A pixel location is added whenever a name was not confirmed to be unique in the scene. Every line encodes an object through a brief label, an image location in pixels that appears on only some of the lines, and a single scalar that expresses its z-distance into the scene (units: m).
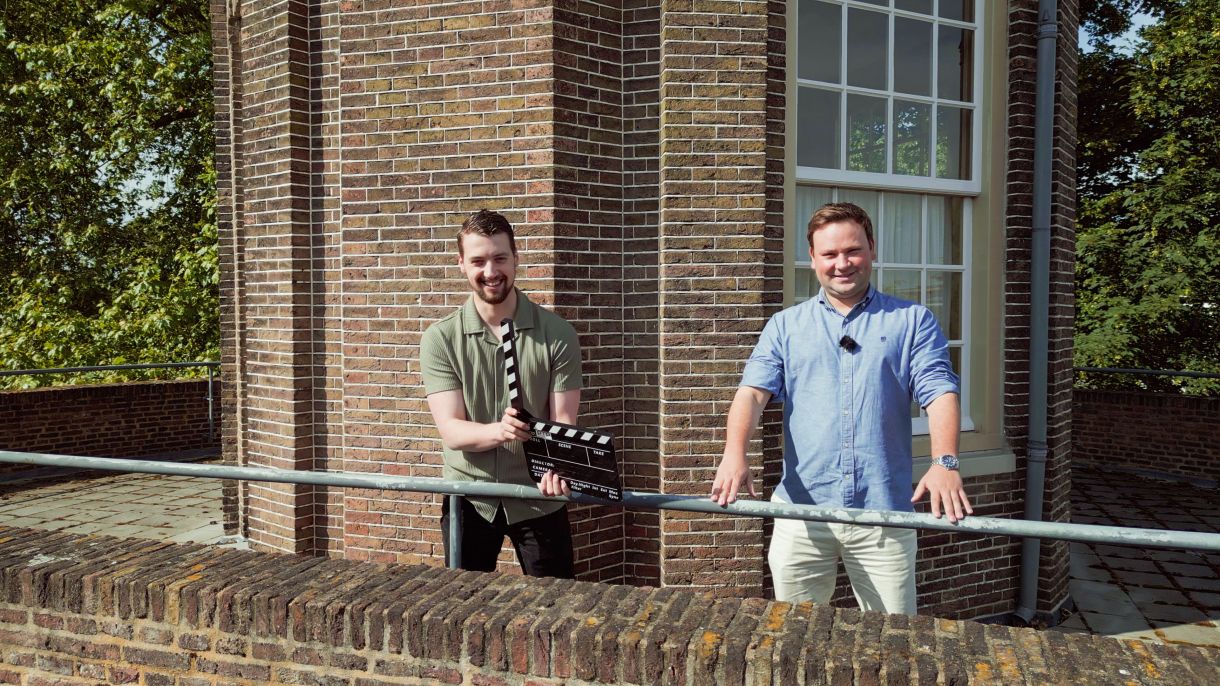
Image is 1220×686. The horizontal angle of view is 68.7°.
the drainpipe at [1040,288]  5.60
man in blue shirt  2.84
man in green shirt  2.96
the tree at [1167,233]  14.56
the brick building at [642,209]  4.88
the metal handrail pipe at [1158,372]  10.66
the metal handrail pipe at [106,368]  10.37
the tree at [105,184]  14.70
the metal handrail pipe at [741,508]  2.19
